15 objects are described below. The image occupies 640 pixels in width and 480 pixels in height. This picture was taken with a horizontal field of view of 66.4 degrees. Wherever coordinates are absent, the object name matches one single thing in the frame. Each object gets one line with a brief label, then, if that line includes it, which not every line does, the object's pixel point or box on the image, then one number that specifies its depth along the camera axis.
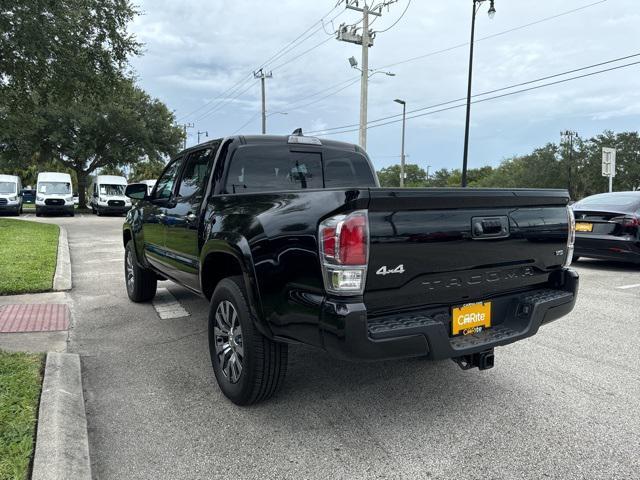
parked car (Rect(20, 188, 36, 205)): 48.59
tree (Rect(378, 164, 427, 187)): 108.98
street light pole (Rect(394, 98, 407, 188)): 34.84
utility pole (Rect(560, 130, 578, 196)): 59.65
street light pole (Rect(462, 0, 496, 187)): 21.42
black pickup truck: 2.48
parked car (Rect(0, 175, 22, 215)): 26.10
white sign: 16.28
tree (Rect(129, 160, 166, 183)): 63.17
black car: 8.42
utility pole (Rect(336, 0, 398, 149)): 21.33
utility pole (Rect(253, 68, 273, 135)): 39.38
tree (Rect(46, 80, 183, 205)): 30.77
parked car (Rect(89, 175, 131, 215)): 28.91
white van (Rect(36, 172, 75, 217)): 27.09
